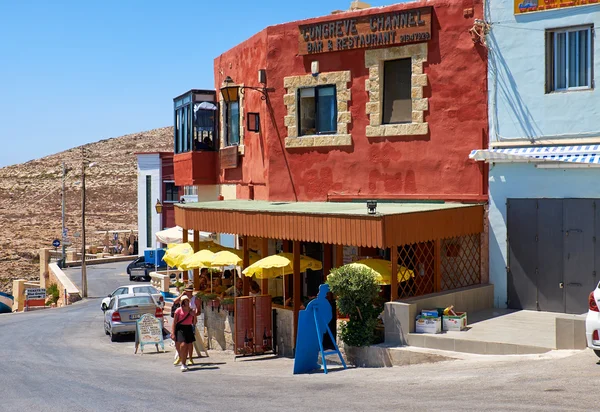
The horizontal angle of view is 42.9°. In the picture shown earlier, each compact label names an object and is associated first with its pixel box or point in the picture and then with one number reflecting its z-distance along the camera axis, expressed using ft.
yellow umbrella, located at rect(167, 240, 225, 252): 74.64
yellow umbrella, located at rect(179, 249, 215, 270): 65.72
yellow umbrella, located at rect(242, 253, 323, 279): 59.16
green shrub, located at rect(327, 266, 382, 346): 50.19
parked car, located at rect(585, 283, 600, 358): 37.86
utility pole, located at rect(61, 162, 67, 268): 183.98
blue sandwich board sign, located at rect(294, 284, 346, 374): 49.49
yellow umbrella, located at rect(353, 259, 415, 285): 53.78
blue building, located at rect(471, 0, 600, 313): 54.60
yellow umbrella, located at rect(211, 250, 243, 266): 64.39
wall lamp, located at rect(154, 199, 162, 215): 146.30
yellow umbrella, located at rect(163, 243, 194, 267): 71.56
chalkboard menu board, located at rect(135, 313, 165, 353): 67.15
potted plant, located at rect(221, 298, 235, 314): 67.26
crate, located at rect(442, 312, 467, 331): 51.11
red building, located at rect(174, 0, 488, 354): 57.82
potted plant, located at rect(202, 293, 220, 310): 69.66
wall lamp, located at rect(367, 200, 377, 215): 51.55
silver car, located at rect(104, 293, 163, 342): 77.77
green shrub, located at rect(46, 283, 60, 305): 151.64
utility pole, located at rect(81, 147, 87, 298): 136.36
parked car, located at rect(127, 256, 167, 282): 149.18
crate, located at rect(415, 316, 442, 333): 50.26
